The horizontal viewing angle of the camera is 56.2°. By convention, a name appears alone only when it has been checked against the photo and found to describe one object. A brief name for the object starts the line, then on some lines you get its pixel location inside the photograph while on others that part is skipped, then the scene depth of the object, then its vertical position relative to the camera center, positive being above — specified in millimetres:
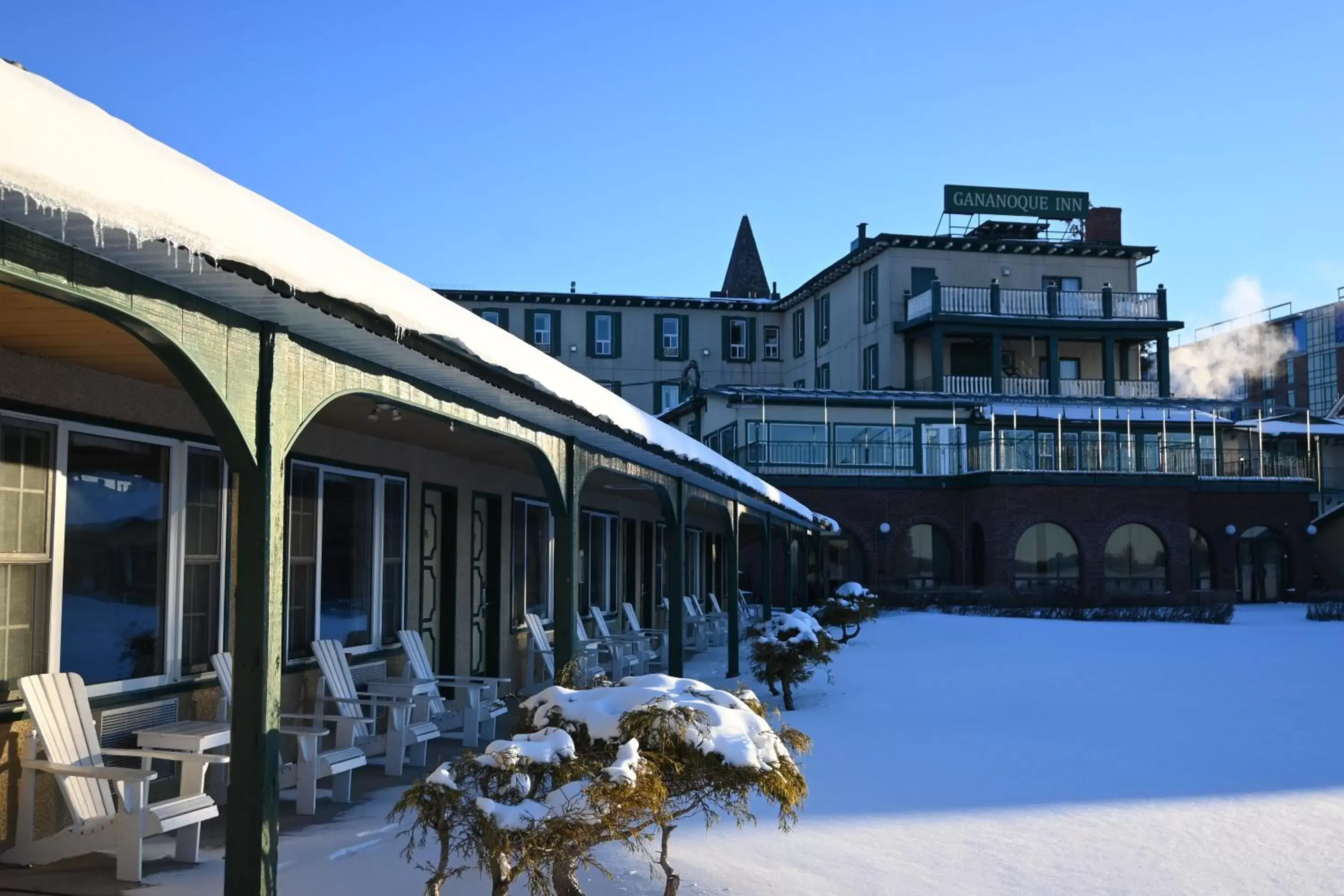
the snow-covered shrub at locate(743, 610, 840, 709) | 13305 -1109
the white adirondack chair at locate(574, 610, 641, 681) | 14828 -1313
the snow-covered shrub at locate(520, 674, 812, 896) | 4934 -779
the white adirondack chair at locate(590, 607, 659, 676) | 15672 -1243
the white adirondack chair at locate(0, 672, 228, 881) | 5691 -1140
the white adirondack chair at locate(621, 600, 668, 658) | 17797 -1215
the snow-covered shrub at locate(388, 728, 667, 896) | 4234 -893
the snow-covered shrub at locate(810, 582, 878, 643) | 21844 -1152
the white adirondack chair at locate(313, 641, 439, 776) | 8516 -1168
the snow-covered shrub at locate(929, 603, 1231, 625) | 27984 -1639
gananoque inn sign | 46562 +12695
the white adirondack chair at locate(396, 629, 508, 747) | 9828 -1199
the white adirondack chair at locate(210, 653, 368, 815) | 7312 -1271
